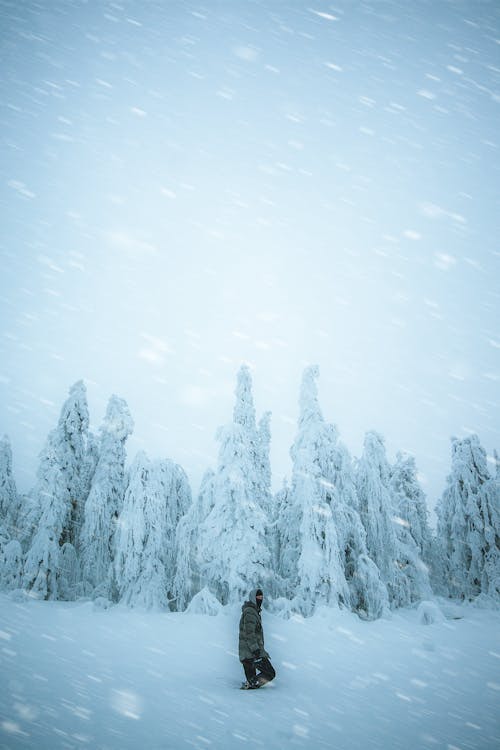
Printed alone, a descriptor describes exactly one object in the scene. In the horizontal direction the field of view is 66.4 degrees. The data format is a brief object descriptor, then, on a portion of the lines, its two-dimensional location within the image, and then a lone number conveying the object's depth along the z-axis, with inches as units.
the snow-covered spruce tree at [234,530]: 641.0
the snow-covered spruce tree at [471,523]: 916.6
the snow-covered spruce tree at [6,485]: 1117.1
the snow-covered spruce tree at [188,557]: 756.6
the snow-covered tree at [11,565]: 776.9
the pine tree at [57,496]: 797.2
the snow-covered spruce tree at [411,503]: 1076.5
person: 277.1
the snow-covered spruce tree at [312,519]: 635.5
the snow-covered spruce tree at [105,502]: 871.1
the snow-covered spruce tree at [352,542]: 673.0
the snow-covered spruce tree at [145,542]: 762.2
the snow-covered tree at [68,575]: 831.7
